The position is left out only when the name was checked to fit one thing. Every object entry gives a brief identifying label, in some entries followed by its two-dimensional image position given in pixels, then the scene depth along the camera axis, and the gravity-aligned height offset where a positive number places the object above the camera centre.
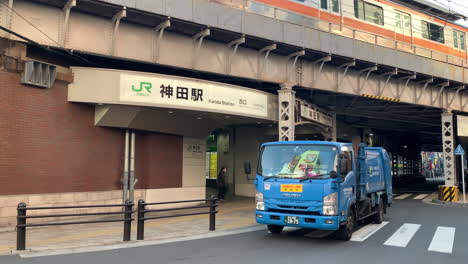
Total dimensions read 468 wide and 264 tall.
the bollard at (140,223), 9.38 -1.61
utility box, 12.05 +2.77
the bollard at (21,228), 8.13 -1.49
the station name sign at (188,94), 13.62 +2.56
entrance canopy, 13.40 +2.29
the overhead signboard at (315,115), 19.28 +2.53
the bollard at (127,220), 9.31 -1.48
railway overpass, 12.93 +4.43
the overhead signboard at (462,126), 25.08 +2.36
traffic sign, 21.50 +0.58
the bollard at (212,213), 11.11 -1.57
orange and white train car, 18.69 +8.01
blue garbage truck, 9.12 -0.65
